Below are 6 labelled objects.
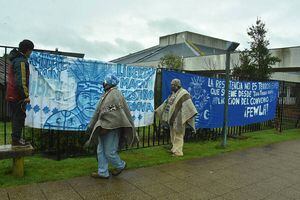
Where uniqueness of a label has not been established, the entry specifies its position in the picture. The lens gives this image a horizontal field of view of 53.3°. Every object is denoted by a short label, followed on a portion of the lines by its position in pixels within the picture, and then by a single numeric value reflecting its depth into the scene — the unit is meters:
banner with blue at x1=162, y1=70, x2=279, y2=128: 7.49
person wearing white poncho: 6.46
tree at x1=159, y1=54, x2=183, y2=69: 22.75
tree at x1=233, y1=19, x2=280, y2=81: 12.59
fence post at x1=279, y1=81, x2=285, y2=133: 10.73
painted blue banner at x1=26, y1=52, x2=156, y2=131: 5.09
